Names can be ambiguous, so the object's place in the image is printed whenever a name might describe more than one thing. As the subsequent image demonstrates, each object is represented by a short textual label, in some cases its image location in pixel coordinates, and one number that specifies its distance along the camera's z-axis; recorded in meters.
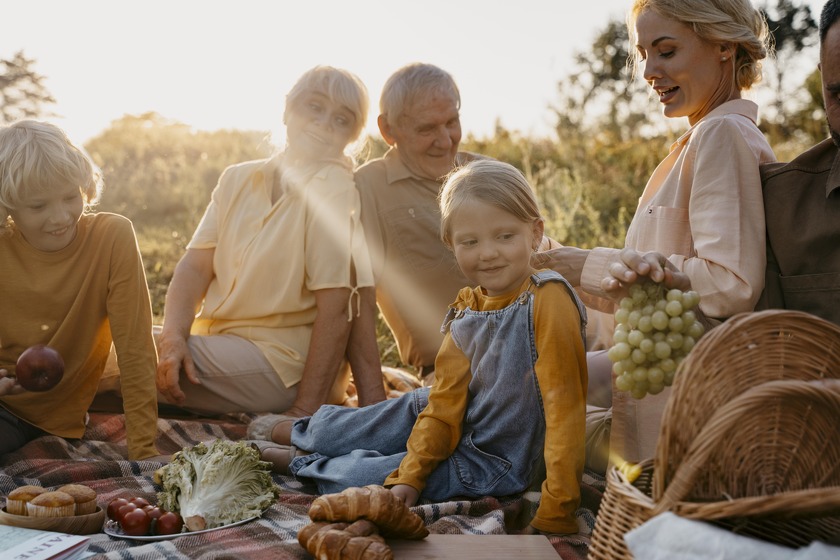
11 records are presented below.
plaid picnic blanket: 2.74
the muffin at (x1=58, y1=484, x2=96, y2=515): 2.90
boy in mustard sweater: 3.78
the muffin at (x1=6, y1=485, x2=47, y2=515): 2.81
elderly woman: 4.54
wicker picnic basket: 1.87
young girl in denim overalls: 2.96
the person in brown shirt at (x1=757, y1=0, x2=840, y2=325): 2.94
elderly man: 4.64
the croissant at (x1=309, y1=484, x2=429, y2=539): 2.59
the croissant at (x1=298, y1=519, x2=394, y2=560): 2.46
